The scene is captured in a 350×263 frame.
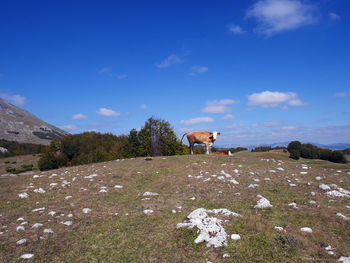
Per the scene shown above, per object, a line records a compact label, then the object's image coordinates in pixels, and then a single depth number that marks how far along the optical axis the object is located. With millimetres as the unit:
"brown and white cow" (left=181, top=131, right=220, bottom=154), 22781
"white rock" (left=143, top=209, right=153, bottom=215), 7752
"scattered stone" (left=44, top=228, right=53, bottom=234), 6278
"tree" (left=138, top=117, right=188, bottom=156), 31359
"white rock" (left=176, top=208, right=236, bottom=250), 5425
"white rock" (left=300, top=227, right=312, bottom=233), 5747
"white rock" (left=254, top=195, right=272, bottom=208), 7743
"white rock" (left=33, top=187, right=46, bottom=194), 10922
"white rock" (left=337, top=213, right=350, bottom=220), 6458
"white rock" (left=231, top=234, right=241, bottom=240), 5527
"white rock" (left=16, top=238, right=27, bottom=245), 5609
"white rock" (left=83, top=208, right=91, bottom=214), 7977
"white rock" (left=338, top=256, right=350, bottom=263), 4402
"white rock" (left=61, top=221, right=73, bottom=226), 6883
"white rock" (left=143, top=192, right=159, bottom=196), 10117
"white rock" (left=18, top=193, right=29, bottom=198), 10297
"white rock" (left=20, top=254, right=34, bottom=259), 4984
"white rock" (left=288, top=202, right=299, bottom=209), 7602
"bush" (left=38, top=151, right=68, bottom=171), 36088
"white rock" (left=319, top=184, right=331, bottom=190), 9778
